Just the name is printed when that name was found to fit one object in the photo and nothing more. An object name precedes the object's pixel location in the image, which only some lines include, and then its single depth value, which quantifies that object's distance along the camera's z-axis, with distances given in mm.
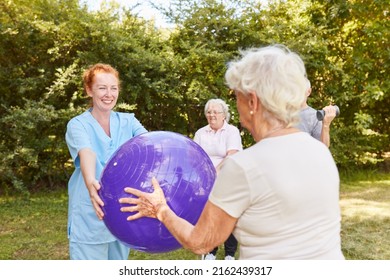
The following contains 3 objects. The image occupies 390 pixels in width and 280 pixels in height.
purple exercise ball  2289
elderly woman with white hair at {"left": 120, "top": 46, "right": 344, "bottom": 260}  1615
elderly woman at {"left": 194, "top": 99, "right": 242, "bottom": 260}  4992
